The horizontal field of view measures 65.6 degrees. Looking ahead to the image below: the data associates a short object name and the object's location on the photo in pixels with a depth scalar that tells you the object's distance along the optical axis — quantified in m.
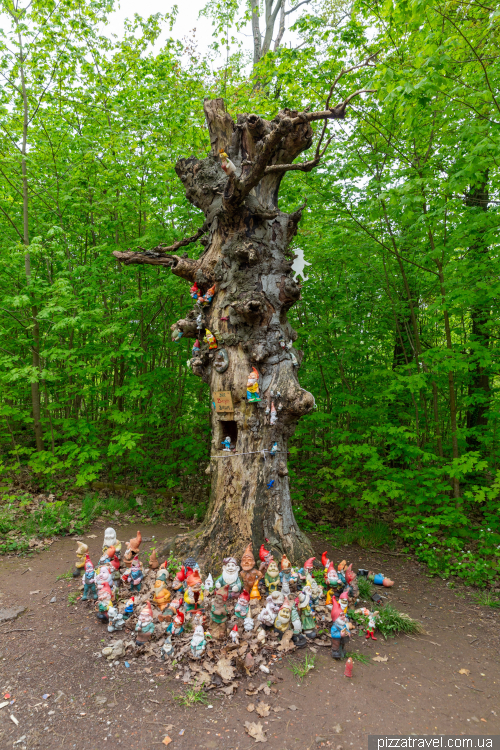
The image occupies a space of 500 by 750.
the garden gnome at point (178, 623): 3.08
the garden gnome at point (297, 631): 3.09
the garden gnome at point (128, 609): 3.35
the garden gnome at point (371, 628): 3.29
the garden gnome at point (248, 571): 3.47
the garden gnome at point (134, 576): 3.75
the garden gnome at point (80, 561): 4.04
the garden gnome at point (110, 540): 3.98
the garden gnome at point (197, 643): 2.87
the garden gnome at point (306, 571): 3.41
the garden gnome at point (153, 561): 4.01
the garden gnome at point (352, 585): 3.52
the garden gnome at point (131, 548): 4.04
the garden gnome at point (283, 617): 3.06
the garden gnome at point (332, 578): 3.44
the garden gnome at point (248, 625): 3.07
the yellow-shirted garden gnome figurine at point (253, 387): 4.14
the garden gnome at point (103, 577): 3.45
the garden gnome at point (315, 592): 3.43
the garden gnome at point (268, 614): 3.13
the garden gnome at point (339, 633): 2.93
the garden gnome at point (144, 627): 3.07
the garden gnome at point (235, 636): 2.97
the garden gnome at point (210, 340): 4.48
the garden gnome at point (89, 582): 3.70
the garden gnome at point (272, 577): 3.41
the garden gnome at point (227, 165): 3.50
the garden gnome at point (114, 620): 3.25
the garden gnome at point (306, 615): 3.15
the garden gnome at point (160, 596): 3.39
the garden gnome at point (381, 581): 3.85
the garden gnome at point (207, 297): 4.61
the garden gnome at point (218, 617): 3.04
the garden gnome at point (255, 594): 3.36
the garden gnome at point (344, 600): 3.14
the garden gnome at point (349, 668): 2.79
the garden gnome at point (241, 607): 3.13
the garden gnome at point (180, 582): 3.59
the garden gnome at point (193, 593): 3.27
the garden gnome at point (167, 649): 2.95
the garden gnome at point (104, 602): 3.36
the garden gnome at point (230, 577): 3.37
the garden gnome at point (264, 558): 3.63
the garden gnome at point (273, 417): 4.16
